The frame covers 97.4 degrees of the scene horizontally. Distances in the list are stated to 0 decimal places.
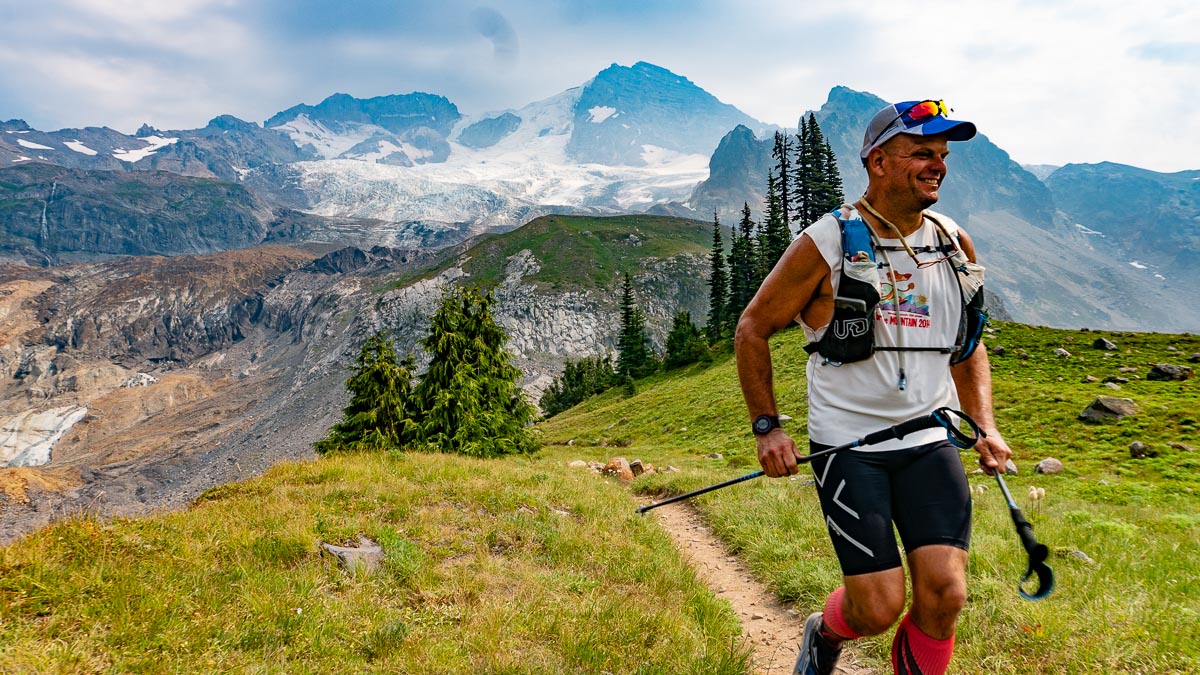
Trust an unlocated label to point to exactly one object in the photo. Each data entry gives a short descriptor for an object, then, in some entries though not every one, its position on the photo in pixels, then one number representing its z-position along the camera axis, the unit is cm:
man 296
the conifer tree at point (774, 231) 5204
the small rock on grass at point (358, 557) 529
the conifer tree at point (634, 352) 6744
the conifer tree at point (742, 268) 5888
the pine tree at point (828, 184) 5391
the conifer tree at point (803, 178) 5553
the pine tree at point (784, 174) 5803
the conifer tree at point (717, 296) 6391
